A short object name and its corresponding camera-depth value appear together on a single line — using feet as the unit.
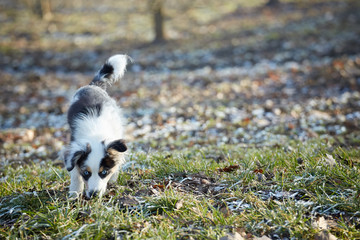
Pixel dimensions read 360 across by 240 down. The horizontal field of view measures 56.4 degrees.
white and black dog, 13.97
